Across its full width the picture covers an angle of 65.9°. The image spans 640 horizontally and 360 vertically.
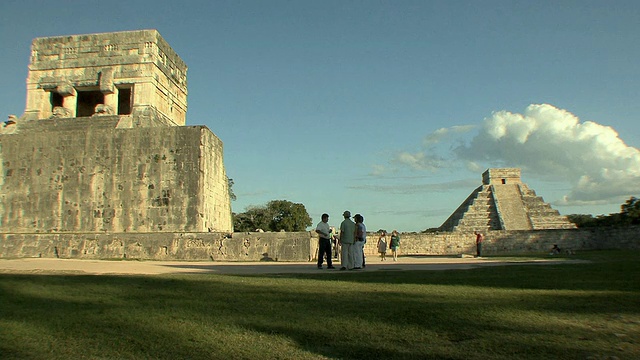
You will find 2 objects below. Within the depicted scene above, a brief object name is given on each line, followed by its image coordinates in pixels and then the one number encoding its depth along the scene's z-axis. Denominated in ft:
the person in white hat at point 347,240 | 38.91
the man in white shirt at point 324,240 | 39.52
